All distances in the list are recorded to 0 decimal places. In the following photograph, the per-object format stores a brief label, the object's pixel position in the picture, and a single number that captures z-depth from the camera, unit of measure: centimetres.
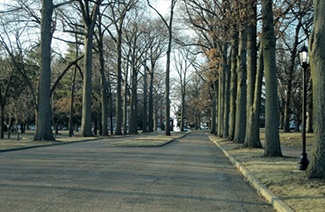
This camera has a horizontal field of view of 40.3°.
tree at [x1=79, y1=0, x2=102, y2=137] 4012
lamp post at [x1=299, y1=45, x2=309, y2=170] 1530
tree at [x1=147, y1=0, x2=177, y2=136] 5003
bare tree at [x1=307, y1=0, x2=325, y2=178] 1032
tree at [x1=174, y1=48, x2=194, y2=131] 7875
